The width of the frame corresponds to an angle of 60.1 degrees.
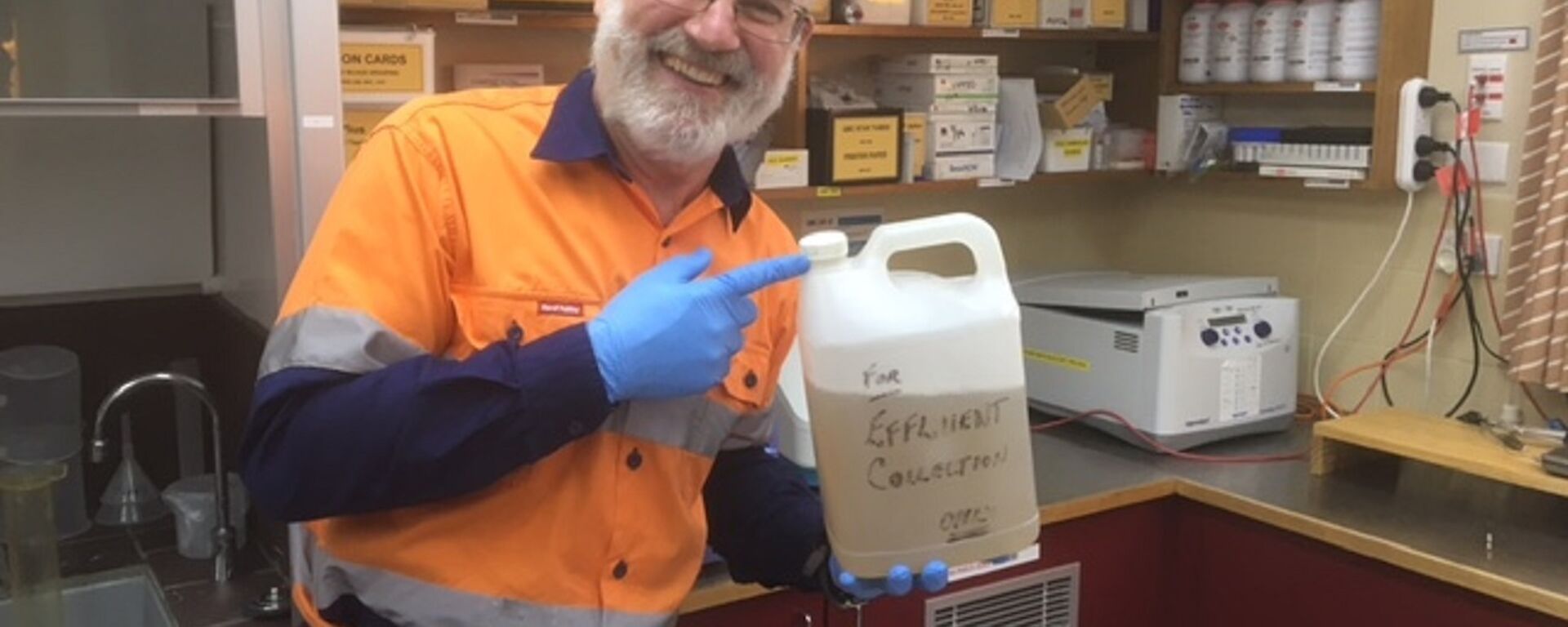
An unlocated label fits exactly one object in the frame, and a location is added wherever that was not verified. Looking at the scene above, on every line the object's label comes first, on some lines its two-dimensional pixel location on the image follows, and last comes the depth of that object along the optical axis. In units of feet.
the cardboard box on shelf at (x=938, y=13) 9.51
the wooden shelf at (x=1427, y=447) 7.64
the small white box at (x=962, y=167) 9.62
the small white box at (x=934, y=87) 9.55
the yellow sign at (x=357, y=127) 6.75
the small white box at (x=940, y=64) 9.50
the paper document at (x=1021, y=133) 10.09
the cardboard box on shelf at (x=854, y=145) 9.10
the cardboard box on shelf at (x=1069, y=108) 10.21
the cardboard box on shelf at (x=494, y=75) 8.21
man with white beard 4.06
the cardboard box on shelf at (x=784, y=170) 8.88
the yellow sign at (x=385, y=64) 6.78
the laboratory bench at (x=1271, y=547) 7.21
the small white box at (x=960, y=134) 9.58
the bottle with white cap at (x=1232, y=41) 10.16
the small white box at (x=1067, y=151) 10.30
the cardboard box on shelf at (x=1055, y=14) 10.13
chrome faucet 6.53
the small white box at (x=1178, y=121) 10.74
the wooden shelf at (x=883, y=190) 9.04
